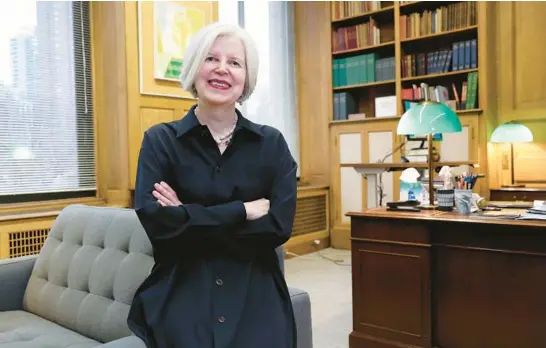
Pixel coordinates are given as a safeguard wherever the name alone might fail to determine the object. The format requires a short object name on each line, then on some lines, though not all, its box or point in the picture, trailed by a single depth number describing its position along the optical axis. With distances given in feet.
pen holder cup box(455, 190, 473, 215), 8.08
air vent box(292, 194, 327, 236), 17.03
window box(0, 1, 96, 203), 10.83
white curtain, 16.69
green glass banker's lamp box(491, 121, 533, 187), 13.71
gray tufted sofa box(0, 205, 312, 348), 5.47
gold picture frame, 12.41
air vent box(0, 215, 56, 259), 9.96
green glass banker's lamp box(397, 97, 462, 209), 8.10
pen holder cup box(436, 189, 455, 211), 8.51
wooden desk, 7.22
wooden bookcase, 15.06
